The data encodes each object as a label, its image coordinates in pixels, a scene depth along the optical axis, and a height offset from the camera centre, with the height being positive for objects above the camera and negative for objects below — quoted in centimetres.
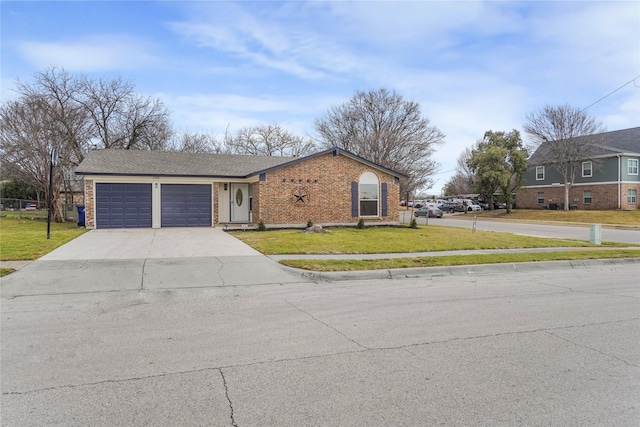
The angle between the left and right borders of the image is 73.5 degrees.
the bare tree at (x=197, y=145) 4666 +712
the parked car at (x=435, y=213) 4447 -61
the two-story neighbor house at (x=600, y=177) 4000 +291
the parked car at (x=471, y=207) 5481 -1
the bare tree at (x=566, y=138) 4041 +661
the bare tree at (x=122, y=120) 3238 +710
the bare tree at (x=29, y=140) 2603 +426
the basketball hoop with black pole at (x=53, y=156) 1508 +189
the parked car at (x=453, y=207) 5728 +0
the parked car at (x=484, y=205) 5755 +19
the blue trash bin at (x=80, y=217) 2203 -42
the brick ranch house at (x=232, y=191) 2112 +87
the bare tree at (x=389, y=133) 4359 +766
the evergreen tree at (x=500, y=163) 4541 +475
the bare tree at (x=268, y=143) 5034 +773
